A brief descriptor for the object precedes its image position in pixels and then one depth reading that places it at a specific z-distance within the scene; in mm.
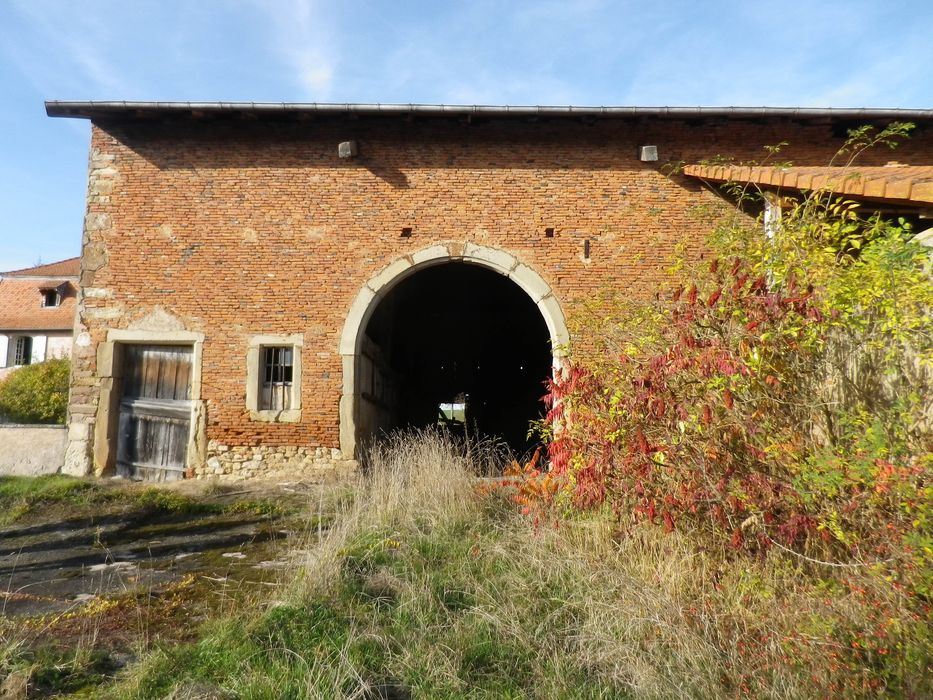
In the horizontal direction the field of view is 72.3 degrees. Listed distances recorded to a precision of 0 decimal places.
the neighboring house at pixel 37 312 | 26516
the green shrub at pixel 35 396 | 18359
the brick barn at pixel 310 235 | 8805
